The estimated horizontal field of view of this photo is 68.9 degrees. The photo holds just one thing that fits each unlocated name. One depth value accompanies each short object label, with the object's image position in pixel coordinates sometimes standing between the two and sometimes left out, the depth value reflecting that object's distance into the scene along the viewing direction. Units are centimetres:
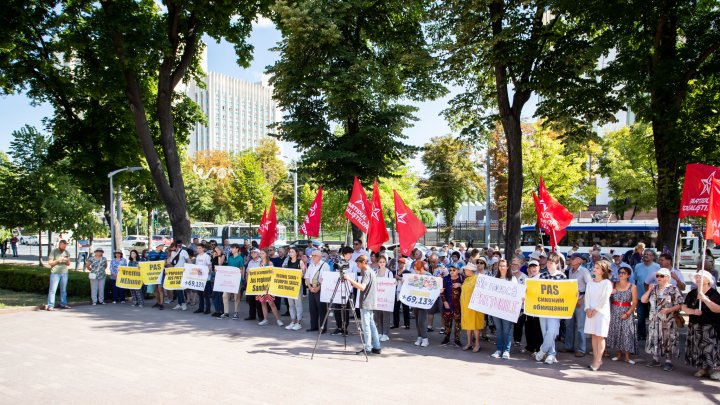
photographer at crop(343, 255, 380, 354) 980
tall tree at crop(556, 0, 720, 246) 1397
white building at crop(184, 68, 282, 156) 15038
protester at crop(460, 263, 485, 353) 1035
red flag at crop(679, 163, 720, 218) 1020
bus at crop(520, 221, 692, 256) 3127
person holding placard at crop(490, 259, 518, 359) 997
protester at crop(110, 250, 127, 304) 1695
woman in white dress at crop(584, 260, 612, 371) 901
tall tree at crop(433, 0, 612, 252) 1714
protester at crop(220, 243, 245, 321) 1412
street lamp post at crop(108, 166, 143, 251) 2416
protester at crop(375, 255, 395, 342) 1155
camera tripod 981
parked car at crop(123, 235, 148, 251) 4761
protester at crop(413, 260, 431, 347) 1096
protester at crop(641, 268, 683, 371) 901
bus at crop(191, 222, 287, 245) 4762
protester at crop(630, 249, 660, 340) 1143
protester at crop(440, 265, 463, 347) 1094
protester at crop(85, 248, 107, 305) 1639
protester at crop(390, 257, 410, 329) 1299
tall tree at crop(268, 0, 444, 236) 1919
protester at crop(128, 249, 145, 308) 1634
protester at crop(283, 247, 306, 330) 1265
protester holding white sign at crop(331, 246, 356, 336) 1030
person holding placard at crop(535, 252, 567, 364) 960
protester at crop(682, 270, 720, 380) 834
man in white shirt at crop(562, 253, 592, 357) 1006
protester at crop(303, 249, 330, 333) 1200
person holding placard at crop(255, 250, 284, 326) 1295
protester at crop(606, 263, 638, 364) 933
